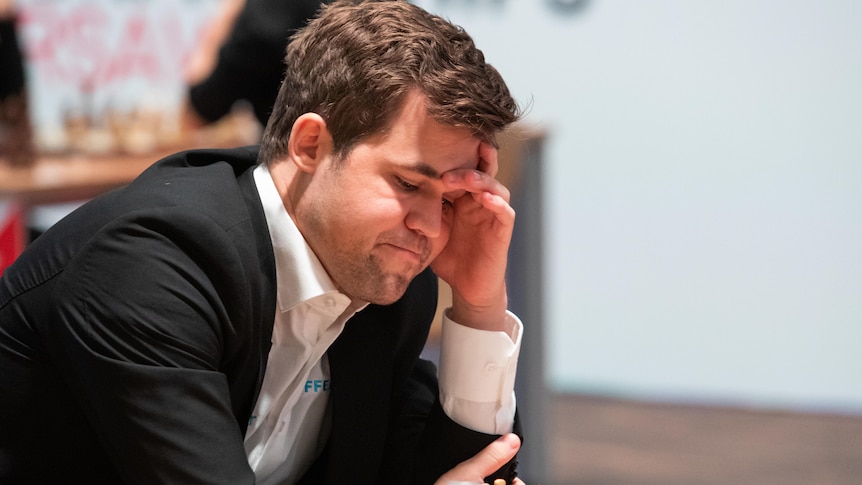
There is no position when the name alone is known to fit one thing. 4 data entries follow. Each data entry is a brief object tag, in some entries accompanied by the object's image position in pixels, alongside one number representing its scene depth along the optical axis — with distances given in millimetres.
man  2557
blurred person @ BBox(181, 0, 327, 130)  5640
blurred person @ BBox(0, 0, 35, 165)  7570
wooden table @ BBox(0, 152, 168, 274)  5906
